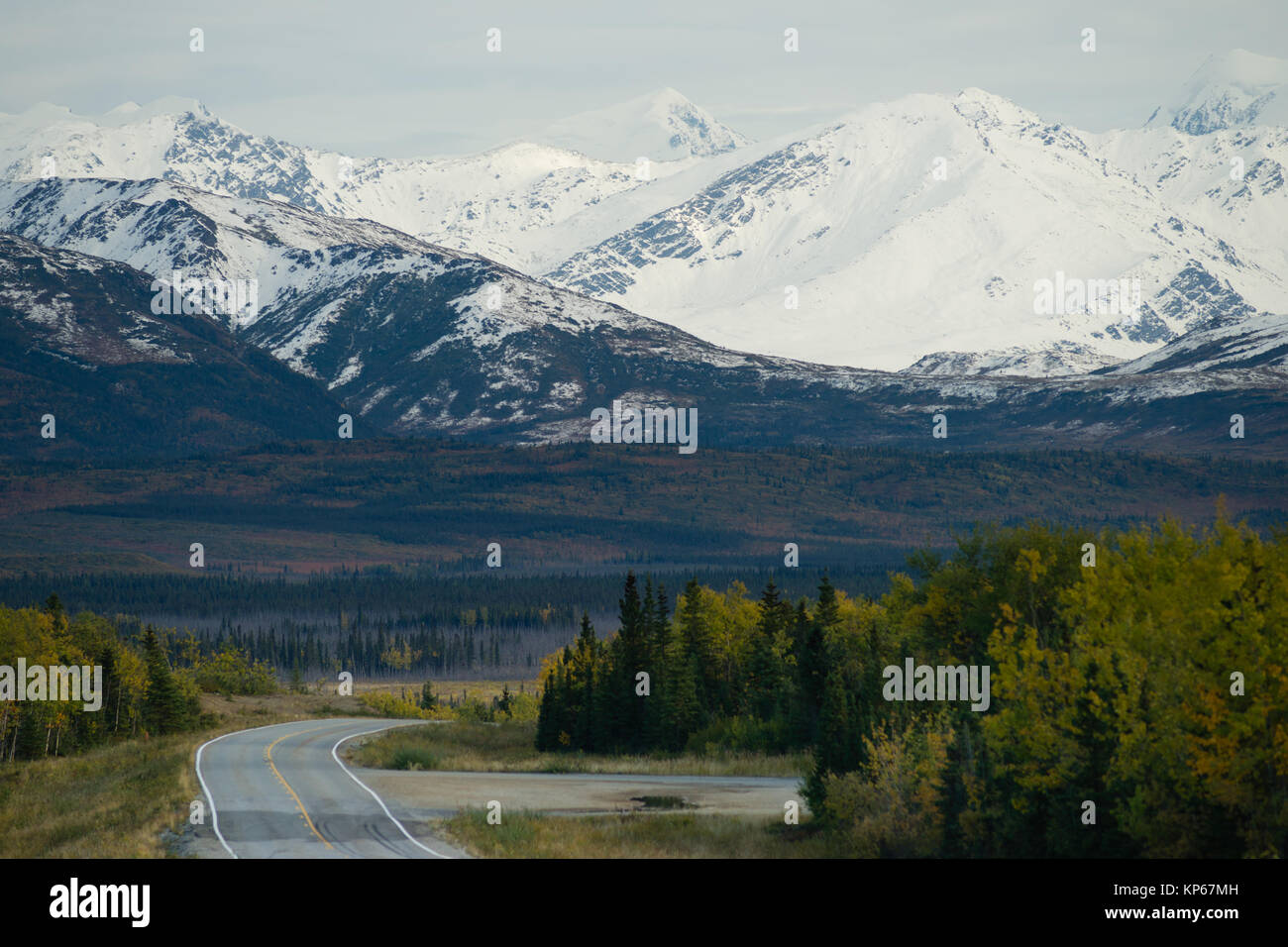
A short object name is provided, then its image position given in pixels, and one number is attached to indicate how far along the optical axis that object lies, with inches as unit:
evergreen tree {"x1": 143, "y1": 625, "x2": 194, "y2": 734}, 3976.4
